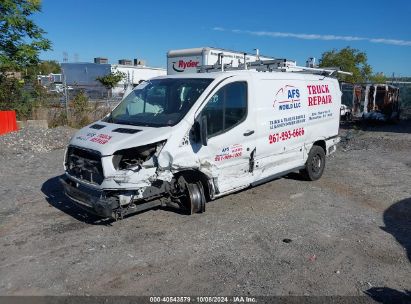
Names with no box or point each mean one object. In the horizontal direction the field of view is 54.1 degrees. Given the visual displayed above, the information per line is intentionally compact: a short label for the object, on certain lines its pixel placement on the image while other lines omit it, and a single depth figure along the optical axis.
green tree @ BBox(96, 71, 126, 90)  39.62
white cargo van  5.43
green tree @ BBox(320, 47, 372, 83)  39.03
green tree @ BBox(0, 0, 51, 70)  14.40
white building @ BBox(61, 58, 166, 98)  46.39
